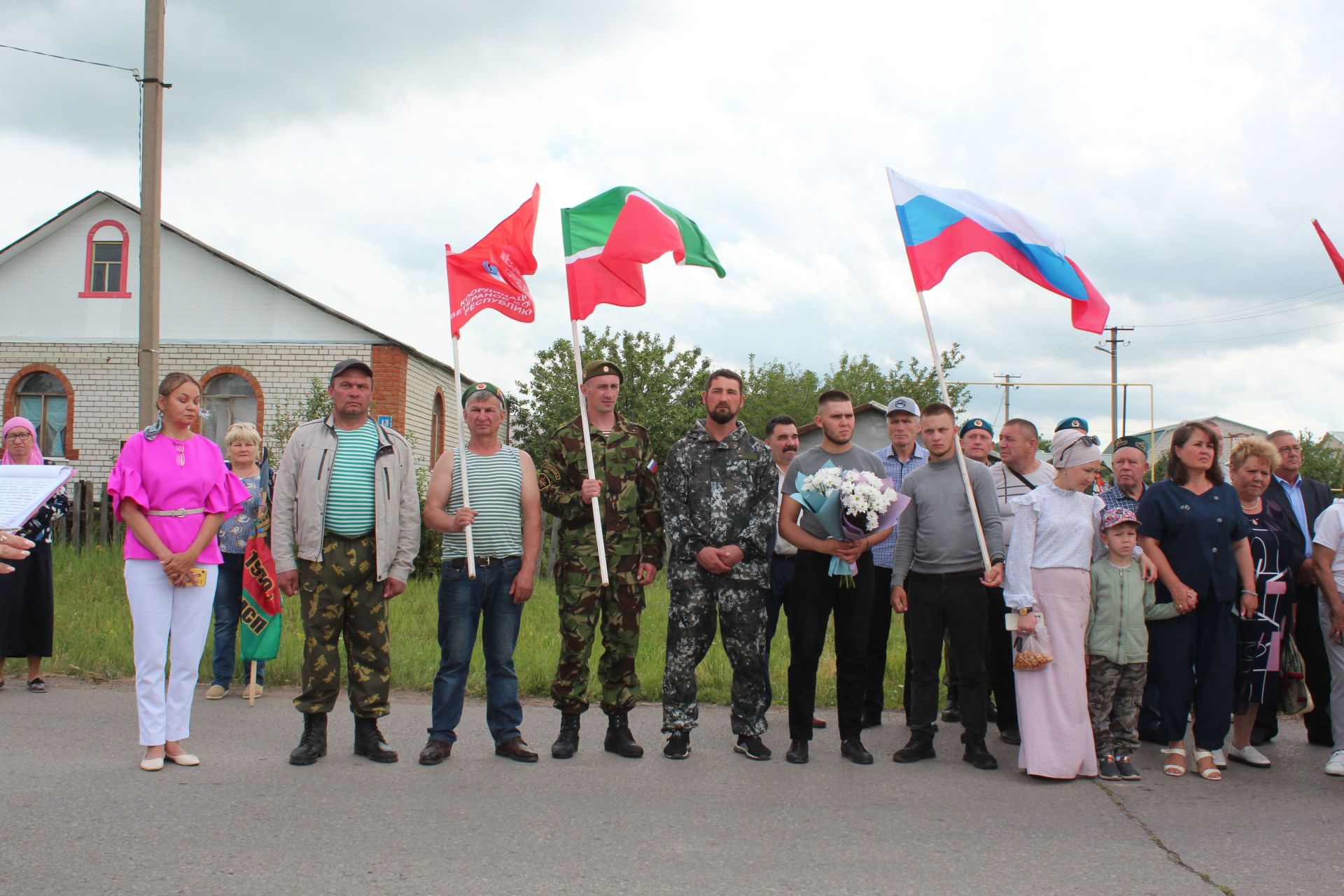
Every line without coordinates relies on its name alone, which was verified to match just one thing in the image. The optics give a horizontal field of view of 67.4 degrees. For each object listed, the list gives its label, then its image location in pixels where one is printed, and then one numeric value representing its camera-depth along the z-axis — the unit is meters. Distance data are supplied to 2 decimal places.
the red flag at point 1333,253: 6.33
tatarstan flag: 6.64
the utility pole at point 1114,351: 56.91
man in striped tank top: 5.97
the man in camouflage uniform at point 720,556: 6.14
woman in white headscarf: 5.78
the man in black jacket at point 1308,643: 6.79
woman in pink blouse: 5.62
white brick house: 22.81
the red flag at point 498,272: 6.59
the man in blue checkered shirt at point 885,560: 7.22
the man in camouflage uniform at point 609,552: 6.13
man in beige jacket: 5.78
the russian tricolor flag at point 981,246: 6.85
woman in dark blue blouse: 6.04
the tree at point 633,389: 30.53
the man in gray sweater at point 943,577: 6.14
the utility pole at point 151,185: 10.84
